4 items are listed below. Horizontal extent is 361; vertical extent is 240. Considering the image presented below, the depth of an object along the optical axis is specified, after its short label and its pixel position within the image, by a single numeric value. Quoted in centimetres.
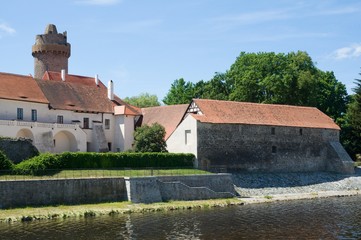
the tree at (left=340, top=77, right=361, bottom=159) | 6525
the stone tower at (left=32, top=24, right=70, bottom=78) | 6644
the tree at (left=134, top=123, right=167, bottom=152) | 4944
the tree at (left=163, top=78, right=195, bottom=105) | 7774
